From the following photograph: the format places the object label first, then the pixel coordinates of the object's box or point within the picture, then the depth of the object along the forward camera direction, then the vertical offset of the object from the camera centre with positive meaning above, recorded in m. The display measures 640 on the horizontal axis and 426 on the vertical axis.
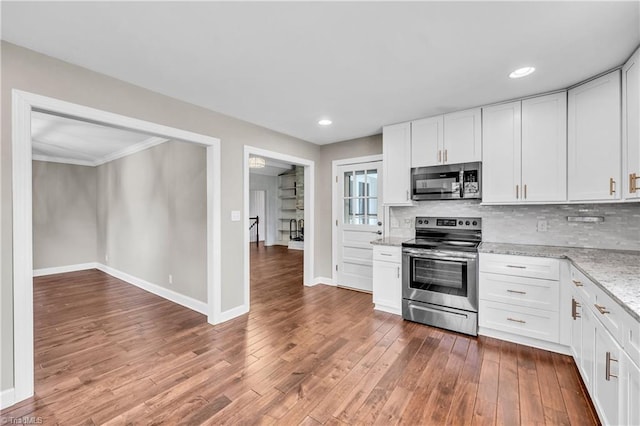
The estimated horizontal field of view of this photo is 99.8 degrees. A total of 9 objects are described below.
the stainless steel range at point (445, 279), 2.84 -0.76
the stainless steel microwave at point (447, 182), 3.12 +0.35
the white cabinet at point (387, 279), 3.35 -0.86
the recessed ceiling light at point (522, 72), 2.25 +1.18
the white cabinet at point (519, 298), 2.46 -0.85
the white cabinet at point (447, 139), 3.10 +0.87
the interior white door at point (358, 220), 4.29 -0.15
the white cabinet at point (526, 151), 2.66 +0.63
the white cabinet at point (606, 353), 1.19 -0.79
